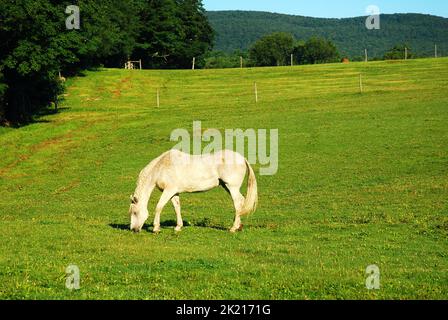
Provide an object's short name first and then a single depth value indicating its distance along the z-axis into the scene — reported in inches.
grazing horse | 704.4
